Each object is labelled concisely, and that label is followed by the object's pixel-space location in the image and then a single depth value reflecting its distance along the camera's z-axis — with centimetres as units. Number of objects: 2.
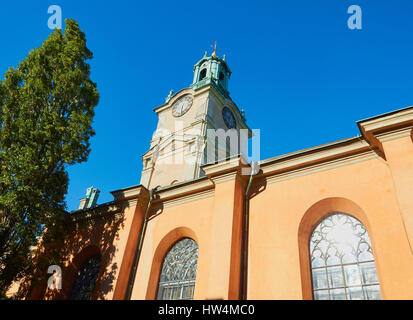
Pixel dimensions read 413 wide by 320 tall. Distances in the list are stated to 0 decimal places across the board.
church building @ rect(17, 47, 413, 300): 675
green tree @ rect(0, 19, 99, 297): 882
